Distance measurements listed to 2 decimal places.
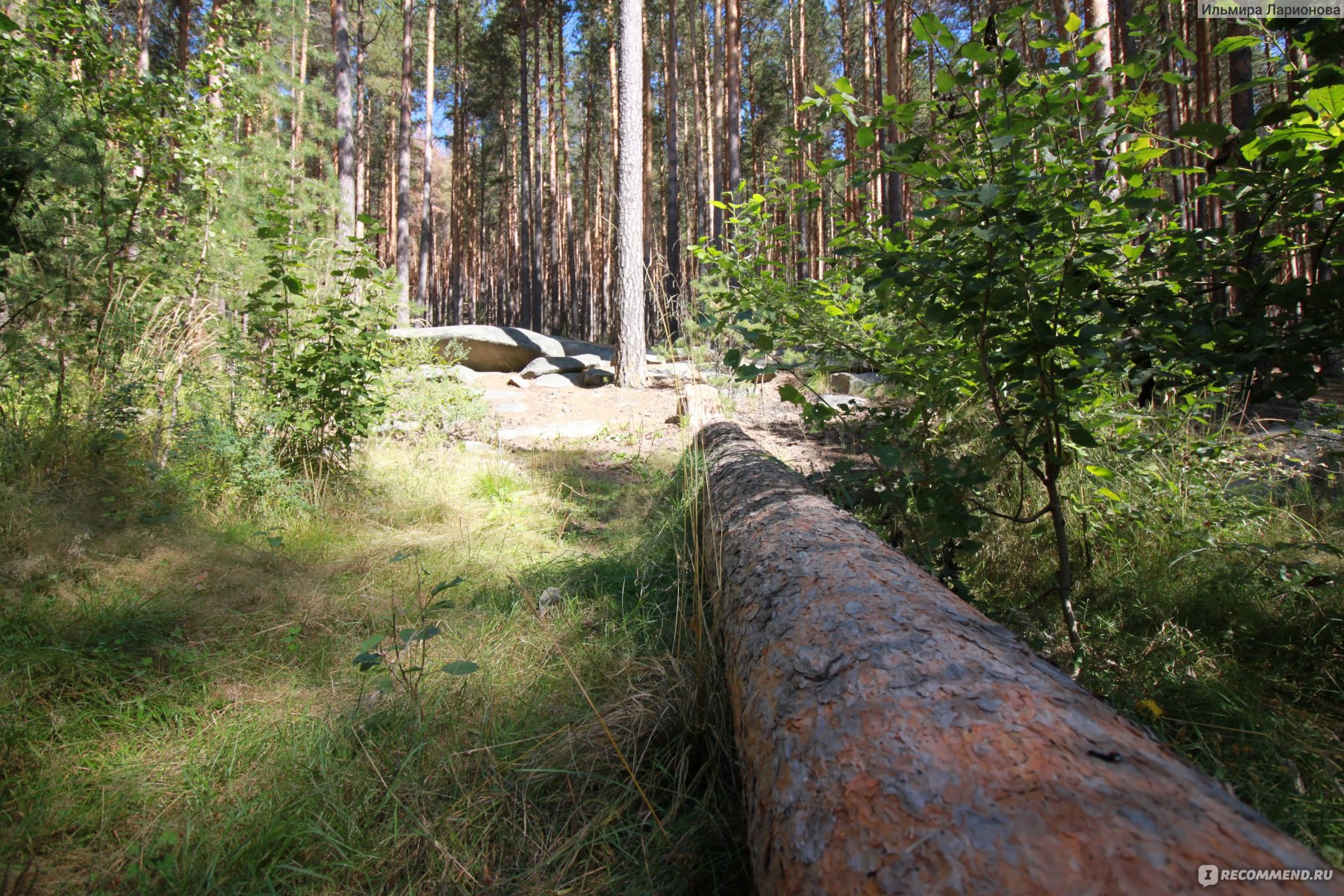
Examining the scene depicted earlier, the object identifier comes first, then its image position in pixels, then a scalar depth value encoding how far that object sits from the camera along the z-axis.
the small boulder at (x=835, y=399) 6.58
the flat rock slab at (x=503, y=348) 12.89
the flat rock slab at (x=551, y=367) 11.35
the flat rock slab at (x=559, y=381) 10.29
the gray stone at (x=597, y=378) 10.23
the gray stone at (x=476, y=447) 5.34
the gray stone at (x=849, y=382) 8.10
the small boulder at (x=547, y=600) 2.51
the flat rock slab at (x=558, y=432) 6.47
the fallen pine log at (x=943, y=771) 0.70
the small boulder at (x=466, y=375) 6.79
